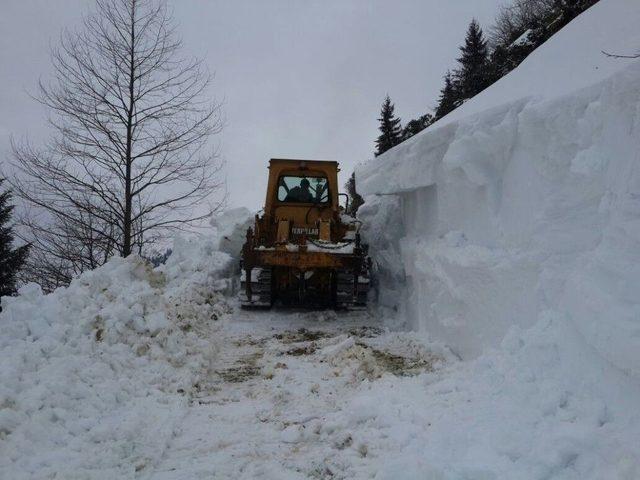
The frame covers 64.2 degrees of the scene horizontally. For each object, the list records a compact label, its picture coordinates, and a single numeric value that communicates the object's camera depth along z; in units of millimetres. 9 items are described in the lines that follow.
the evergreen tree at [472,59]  23780
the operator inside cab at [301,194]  10758
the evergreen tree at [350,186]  40281
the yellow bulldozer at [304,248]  8492
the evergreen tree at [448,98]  27128
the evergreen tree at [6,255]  18328
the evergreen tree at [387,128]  38594
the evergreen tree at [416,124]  30641
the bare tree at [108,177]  10945
